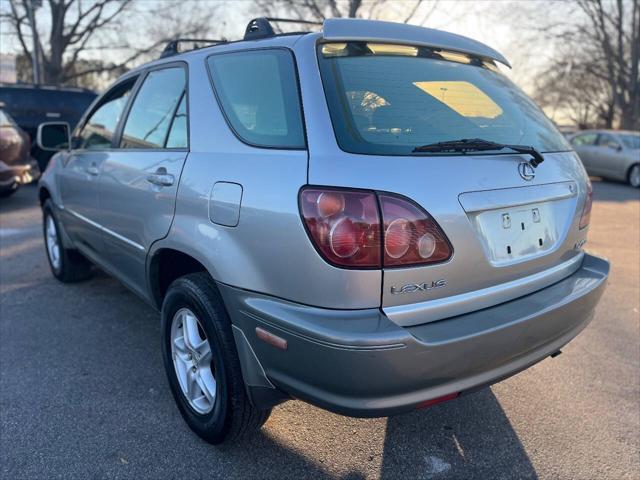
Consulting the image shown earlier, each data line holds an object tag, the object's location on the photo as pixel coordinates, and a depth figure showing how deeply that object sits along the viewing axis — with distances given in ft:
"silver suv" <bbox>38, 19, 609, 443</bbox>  6.25
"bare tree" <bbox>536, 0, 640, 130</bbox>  92.38
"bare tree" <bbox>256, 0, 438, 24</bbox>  52.80
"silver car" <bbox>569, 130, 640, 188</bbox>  46.34
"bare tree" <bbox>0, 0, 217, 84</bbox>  87.15
